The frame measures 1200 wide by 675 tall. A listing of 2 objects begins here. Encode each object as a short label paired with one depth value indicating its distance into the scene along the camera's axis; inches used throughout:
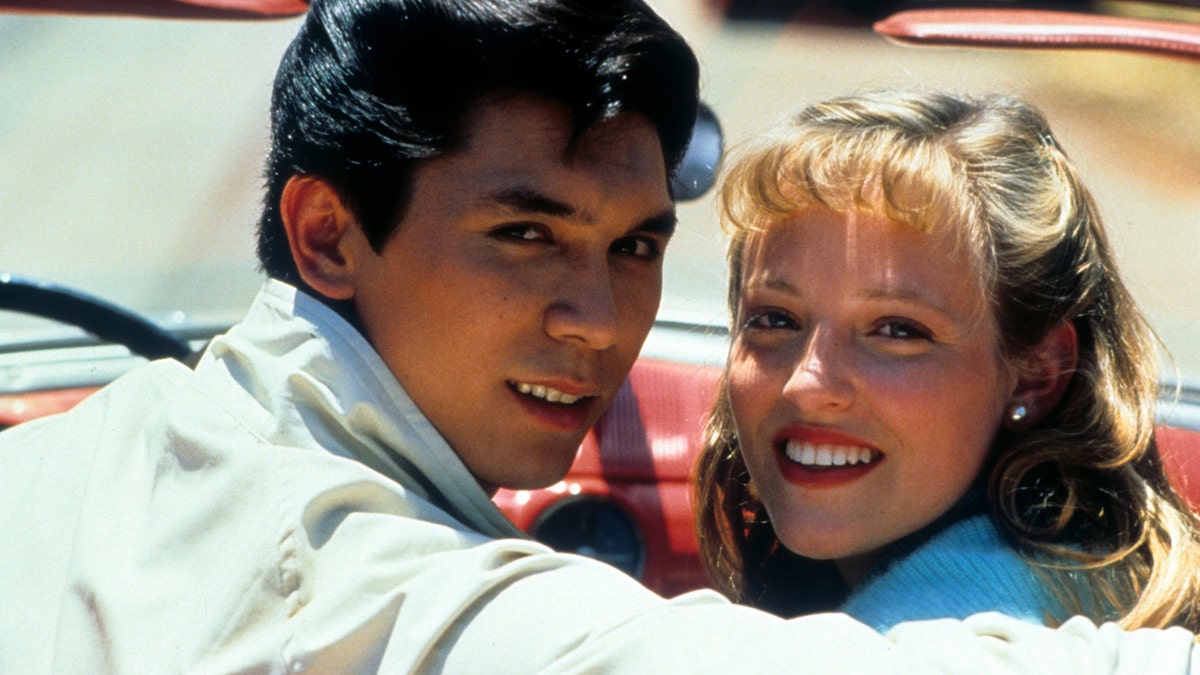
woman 129.5
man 124.1
